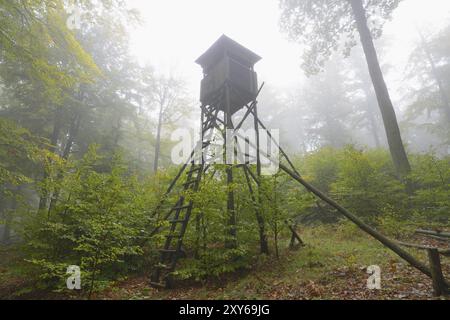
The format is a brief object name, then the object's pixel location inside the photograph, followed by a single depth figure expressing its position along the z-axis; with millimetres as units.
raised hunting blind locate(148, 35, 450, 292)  6203
